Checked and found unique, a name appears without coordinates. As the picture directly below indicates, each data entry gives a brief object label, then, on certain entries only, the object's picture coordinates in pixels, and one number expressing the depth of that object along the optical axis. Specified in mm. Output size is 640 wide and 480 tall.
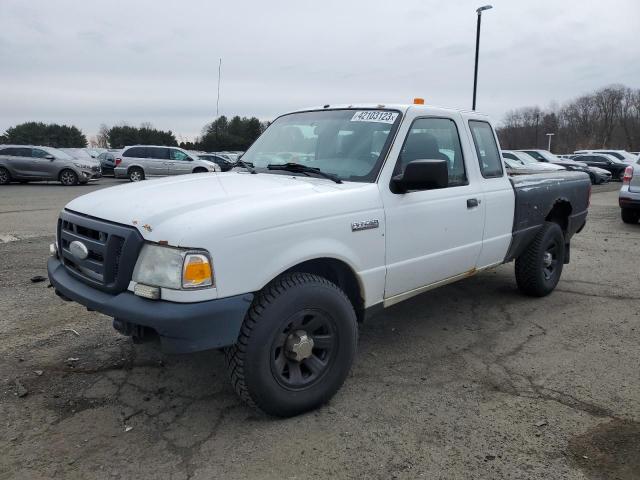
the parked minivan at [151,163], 22047
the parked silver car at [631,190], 10359
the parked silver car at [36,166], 19656
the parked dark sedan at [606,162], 27712
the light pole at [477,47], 19347
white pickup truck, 2570
